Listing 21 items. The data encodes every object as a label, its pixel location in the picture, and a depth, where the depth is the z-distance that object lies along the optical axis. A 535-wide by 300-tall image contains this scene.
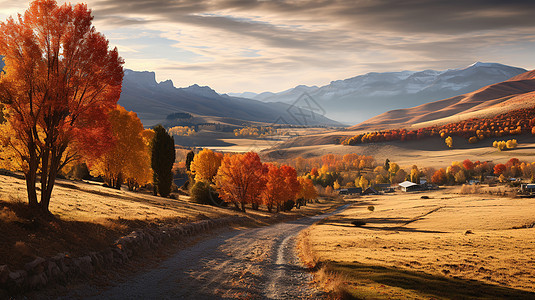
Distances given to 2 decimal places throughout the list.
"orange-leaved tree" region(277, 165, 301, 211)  97.47
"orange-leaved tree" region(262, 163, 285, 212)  90.69
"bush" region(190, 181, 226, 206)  74.44
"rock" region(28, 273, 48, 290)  15.16
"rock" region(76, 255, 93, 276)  18.06
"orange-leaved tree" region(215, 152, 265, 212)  76.38
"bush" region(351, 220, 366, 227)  63.72
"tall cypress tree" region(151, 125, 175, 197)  69.62
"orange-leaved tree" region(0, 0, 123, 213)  22.17
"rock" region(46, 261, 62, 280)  16.17
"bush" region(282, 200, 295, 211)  101.25
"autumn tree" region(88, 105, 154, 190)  59.91
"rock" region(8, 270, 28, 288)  14.44
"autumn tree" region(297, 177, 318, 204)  132.18
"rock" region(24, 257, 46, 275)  15.38
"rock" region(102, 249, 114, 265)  20.08
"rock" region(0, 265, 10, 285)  14.21
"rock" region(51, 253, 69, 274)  16.91
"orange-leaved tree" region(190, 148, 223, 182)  97.06
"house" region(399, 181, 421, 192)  187.15
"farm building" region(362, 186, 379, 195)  195.25
